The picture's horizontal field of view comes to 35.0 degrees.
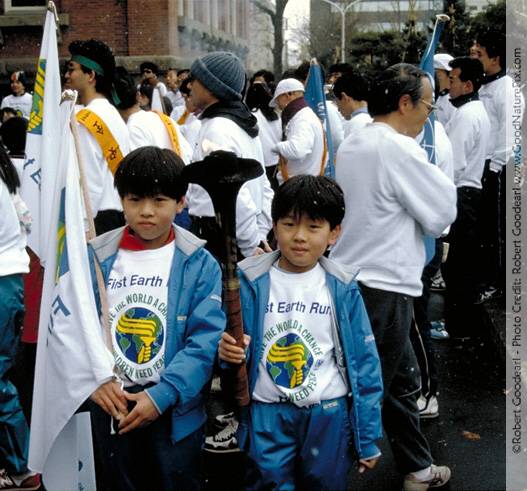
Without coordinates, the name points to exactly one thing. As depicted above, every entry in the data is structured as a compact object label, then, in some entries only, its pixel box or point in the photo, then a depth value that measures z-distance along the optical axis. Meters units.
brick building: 18.34
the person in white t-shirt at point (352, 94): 7.42
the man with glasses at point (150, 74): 12.01
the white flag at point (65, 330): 2.84
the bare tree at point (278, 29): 18.16
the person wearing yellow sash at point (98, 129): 4.75
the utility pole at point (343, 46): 36.54
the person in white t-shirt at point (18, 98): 14.06
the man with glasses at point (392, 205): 3.66
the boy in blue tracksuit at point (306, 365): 2.97
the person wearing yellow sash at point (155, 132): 5.07
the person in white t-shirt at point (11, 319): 3.91
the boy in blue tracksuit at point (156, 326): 2.91
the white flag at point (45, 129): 3.70
